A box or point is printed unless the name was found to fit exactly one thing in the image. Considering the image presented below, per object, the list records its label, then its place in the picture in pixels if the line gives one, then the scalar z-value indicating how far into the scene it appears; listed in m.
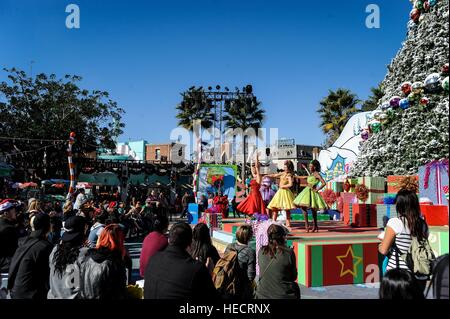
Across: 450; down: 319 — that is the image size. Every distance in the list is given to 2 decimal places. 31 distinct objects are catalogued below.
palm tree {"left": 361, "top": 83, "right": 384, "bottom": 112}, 29.59
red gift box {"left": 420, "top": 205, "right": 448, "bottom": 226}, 8.32
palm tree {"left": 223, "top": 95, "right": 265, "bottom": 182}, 34.31
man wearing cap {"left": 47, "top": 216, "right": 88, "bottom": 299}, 3.65
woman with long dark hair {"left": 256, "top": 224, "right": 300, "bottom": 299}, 3.94
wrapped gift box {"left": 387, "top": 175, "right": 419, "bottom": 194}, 13.56
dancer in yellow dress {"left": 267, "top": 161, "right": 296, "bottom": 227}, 8.70
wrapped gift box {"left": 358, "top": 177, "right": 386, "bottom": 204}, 14.55
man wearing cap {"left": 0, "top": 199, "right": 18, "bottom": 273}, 4.70
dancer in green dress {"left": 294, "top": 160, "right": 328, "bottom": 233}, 8.63
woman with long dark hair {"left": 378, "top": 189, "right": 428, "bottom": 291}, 3.89
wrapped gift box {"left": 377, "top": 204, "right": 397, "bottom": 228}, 11.71
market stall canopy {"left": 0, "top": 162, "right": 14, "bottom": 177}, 22.78
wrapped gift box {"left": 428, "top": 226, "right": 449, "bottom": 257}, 5.68
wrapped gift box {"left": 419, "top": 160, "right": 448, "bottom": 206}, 10.52
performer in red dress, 9.46
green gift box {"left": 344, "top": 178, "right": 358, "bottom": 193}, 15.62
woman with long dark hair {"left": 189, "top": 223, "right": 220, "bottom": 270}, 4.46
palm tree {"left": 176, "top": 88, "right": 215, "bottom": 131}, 31.97
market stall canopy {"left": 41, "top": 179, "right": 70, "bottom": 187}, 26.53
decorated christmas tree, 14.18
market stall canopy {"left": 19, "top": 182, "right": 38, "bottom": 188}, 24.93
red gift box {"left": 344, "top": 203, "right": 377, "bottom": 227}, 11.91
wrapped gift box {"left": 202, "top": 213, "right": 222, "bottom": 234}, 12.54
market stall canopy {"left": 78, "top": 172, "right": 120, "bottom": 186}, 32.97
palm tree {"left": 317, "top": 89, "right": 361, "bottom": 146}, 34.34
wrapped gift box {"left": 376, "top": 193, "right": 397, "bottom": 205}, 11.82
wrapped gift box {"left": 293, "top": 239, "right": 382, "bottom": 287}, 6.98
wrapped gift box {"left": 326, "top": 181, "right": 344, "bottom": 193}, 19.67
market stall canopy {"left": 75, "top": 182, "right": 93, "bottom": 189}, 26.48
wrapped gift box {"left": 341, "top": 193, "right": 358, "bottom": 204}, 14.92
